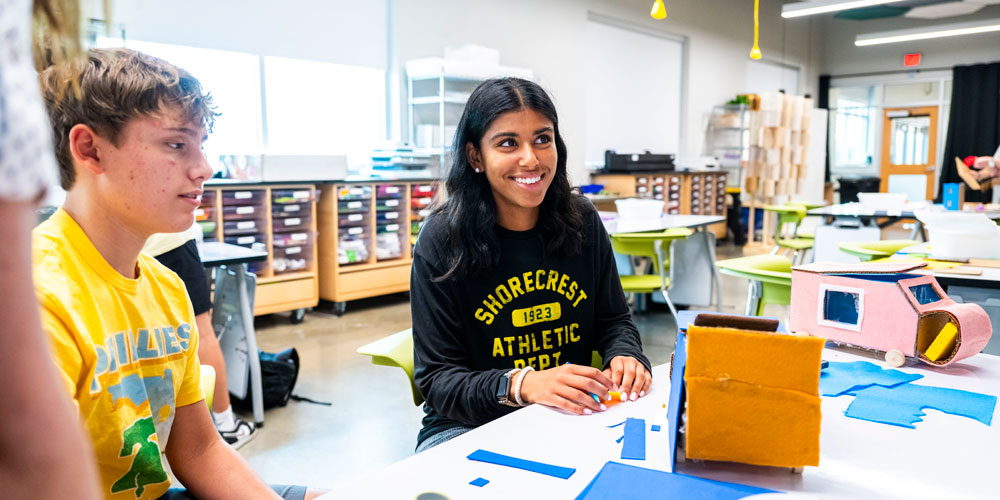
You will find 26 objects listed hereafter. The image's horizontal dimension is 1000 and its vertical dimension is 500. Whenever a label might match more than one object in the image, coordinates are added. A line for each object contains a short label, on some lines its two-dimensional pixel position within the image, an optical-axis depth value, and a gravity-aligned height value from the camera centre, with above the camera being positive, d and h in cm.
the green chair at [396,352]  163 -43
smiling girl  152 -24
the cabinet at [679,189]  809 -28
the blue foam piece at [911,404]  116 -40
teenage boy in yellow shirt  97 -12
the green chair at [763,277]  300 -47
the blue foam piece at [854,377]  131 -40
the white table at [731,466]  92 -41
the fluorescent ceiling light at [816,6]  767 +175
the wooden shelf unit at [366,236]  530 -56
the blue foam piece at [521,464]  97 -41
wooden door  1211 +28
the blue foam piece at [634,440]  102 -41
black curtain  1104 +80
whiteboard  852 +93
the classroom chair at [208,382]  150 -46
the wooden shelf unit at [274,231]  470 -46
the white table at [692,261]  487 -67
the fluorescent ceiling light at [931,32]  944 +181
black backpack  327 -100
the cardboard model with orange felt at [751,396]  91 -30
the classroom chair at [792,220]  602 -52
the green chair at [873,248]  310 -38
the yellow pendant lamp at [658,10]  394 +85
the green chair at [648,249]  403 -48
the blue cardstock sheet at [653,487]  88 -40
